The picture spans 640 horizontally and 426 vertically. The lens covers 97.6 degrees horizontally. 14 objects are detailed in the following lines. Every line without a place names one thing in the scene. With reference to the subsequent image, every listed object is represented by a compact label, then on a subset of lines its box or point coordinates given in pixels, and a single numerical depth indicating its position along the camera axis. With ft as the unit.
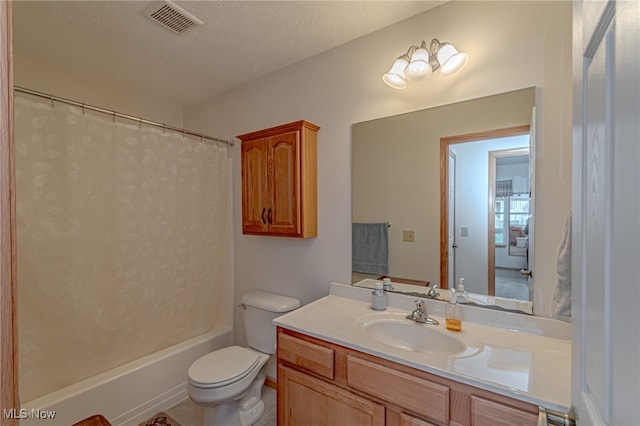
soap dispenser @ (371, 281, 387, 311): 5.18
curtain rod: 4.85
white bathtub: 5.12
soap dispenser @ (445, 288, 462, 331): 4.45
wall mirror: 4.38
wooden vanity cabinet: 3.01
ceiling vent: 4.77
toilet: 5.18
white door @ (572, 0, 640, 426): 1.13
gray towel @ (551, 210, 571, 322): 3.12
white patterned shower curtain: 5.08
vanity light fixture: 4.58
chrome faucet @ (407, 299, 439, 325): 4.58
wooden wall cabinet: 6.03
